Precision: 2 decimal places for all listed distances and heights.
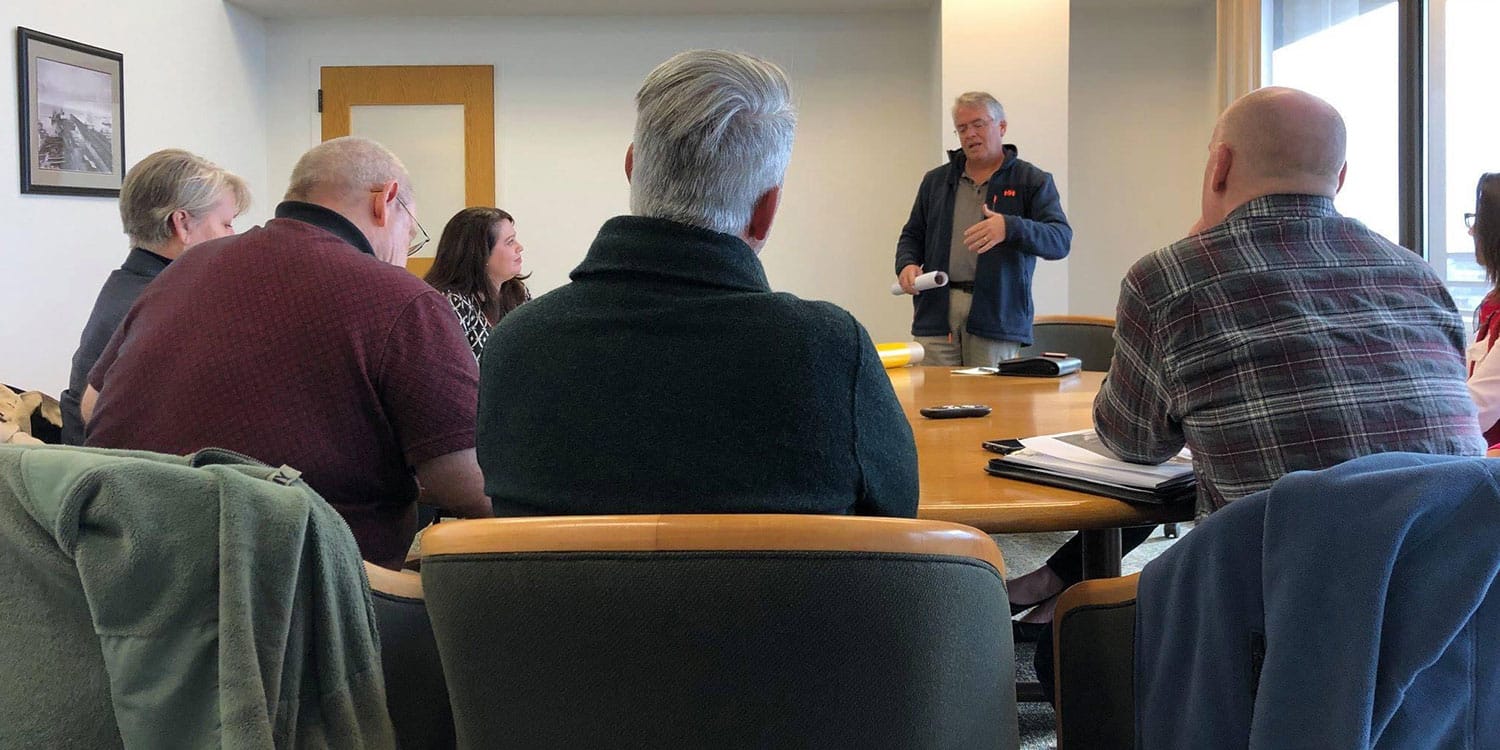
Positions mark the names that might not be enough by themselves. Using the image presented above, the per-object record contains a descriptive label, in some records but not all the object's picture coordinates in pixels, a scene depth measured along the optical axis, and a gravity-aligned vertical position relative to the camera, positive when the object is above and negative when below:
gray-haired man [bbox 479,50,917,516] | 1.08 -0.03
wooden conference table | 1.41 -0.17
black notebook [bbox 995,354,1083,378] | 2.88 -0.05
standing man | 4.15 +0.39
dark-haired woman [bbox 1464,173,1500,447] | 2.21 +0.05
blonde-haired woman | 2.59 +0.33
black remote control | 2.14 -0.12
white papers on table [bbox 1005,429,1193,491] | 1.50 -0.16
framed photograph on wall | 4.51 +0.98
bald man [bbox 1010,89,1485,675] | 1.39 +0.01
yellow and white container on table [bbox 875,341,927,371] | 3.28 -0.02
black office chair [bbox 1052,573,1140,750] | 1.17 -0.33
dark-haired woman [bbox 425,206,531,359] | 3.26 +0.27
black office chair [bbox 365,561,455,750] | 1.20 -0.34
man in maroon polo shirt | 1.57 -0.03
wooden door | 6.35 +1.29
